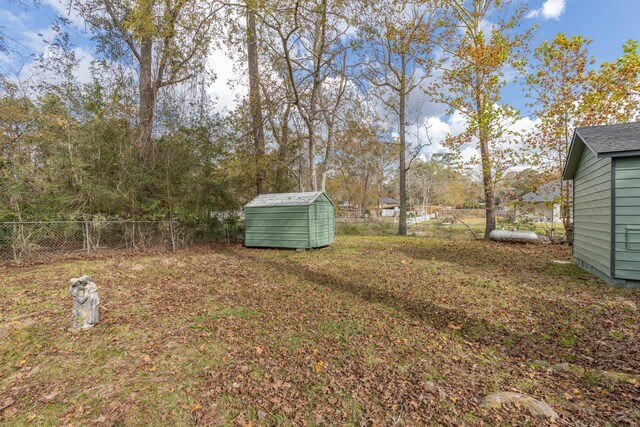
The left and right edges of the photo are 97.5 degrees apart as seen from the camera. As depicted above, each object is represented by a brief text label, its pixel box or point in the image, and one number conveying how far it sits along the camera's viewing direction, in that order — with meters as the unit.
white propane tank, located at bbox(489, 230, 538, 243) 9.62
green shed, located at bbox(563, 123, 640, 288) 4.54
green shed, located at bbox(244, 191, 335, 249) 8.61
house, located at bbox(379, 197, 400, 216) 48.89
